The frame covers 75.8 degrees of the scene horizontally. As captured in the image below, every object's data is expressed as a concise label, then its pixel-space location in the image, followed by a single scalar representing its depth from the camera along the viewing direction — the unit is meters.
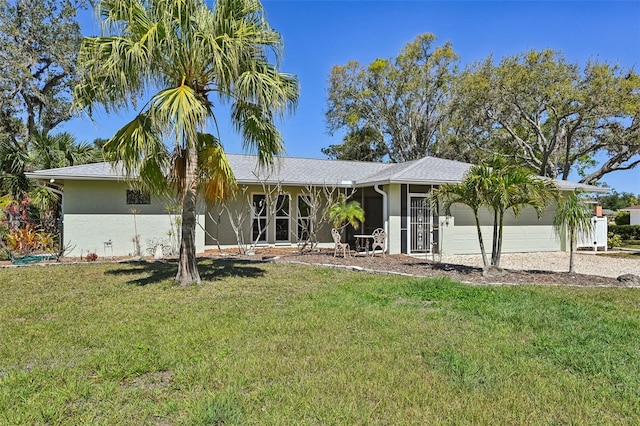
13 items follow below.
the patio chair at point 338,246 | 13.41
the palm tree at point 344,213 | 14.42
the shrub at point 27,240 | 13.27
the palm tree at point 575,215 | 9.83
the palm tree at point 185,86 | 7.44
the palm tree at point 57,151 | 16.30
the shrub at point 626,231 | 27.71
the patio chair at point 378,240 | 13.95
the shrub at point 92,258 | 12.73
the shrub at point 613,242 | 21.59
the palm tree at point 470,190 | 9.89
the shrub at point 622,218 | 35.78
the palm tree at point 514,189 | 9.68
